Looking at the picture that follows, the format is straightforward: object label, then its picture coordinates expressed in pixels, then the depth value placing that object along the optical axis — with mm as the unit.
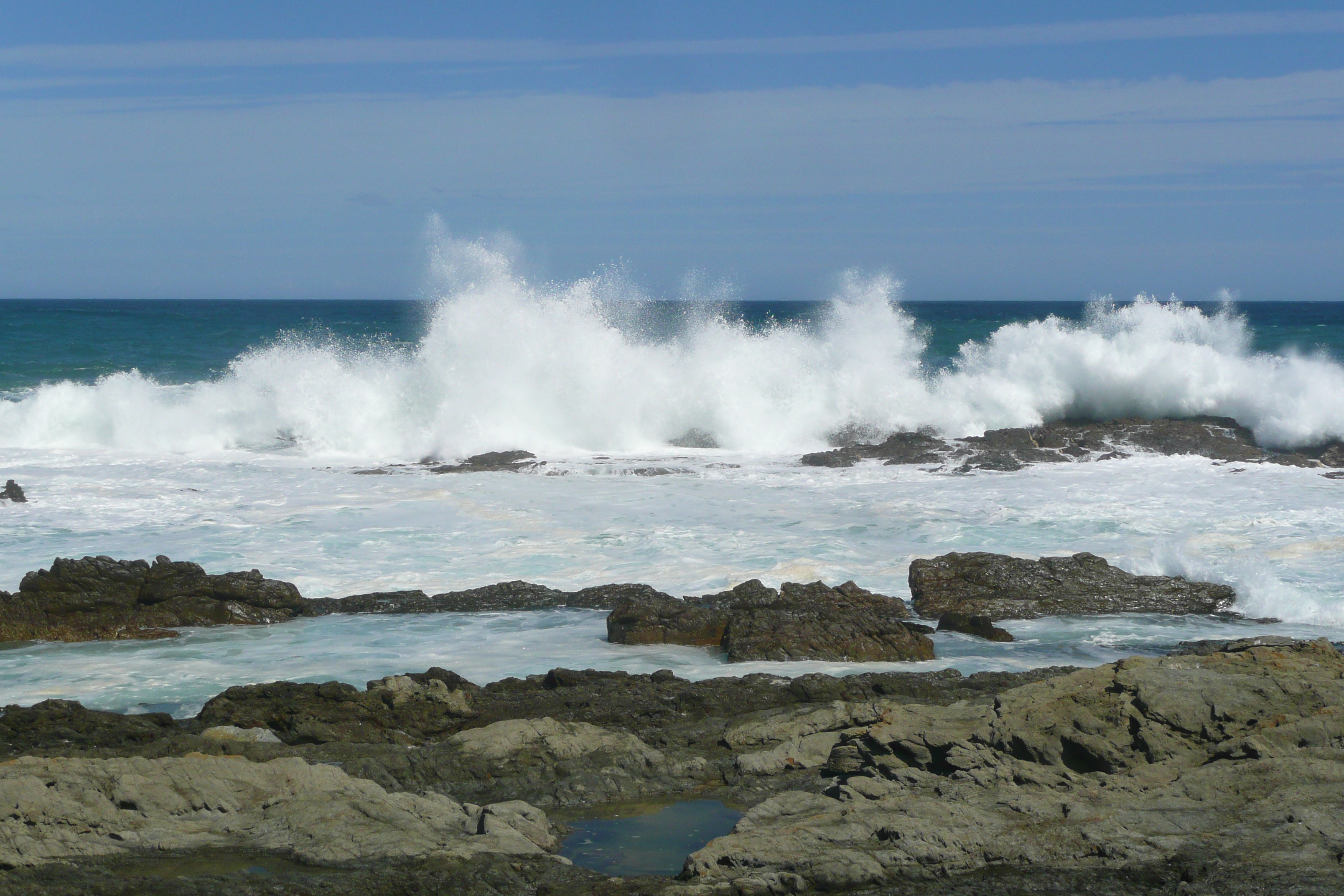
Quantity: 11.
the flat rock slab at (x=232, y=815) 9102
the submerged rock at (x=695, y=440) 44094
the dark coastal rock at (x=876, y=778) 8609
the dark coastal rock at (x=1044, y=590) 20062
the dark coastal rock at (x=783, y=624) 17125
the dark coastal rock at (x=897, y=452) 37094
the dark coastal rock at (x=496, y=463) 35875
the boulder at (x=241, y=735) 12547
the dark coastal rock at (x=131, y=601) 18766
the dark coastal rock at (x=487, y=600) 20500
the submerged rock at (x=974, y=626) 18453
